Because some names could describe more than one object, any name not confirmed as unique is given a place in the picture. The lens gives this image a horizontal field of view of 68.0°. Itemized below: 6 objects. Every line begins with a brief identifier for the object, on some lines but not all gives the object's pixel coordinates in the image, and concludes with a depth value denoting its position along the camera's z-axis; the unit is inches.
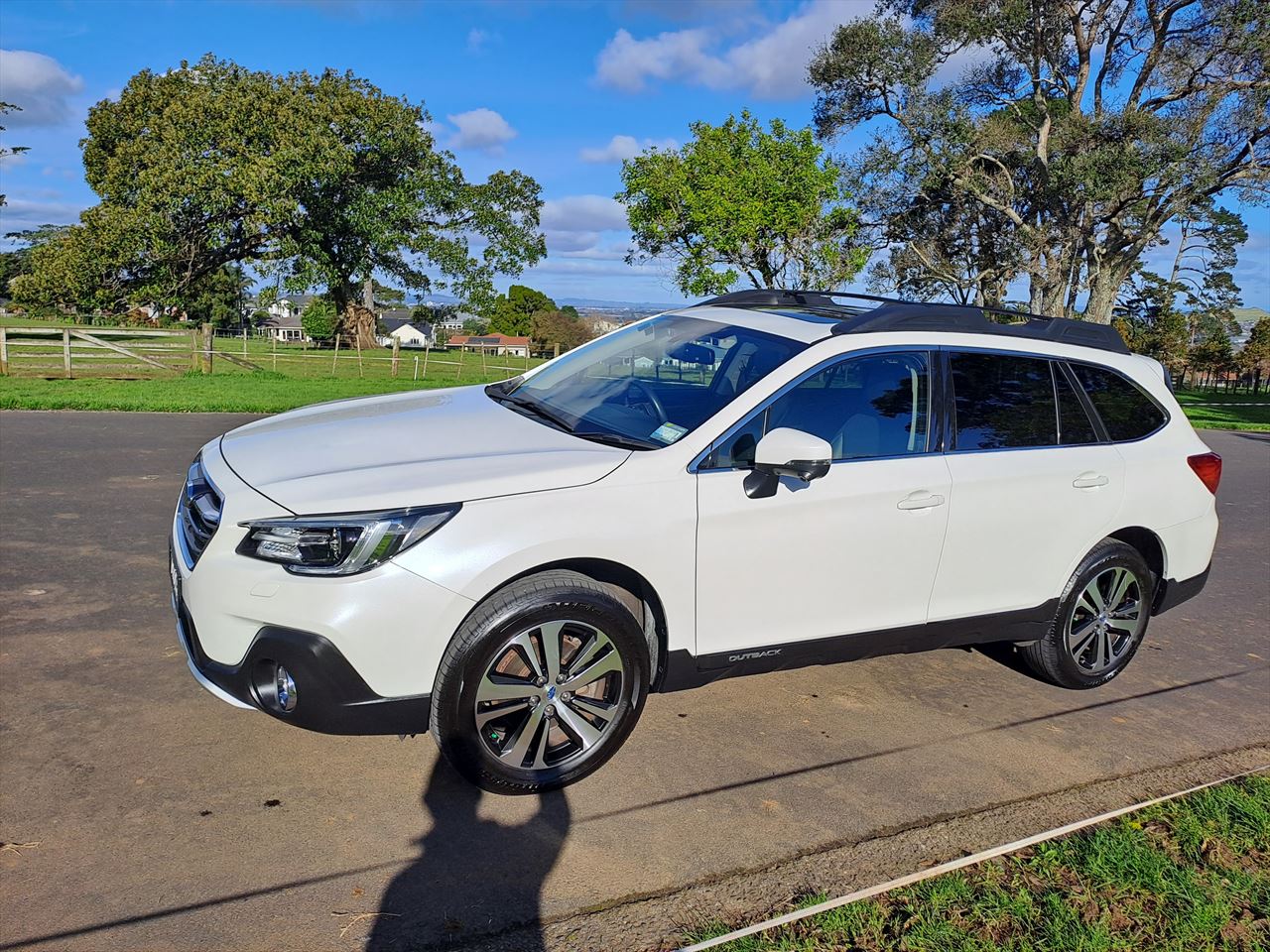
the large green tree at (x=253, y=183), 1534.2
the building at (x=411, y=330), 5684.1
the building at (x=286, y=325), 4937.0
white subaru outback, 124.4
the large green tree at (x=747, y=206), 1422.2
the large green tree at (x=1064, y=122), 1120.2
